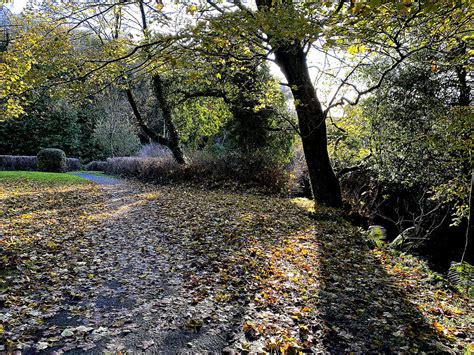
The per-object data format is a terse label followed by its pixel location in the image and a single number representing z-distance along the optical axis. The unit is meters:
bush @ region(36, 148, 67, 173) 22.36
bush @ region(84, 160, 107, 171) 26.52
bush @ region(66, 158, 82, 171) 26.53
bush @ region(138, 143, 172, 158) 18.77
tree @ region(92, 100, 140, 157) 27.09
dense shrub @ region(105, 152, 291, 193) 13.55
